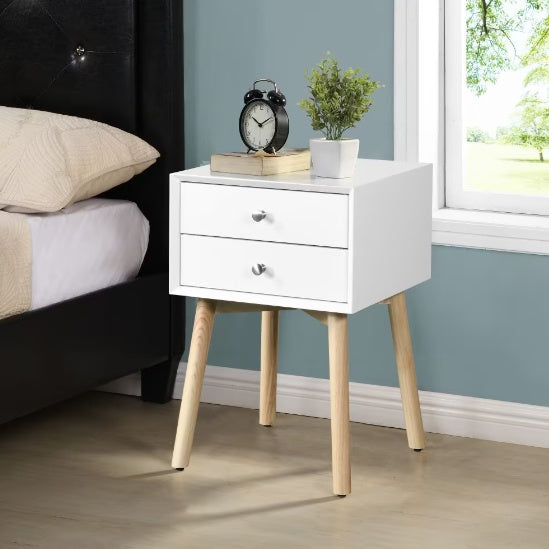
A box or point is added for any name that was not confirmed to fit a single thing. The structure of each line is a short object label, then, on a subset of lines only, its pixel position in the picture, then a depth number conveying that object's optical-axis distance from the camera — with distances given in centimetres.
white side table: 341
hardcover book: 354
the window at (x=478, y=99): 408
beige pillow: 369
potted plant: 351
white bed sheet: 376
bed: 425
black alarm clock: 360
